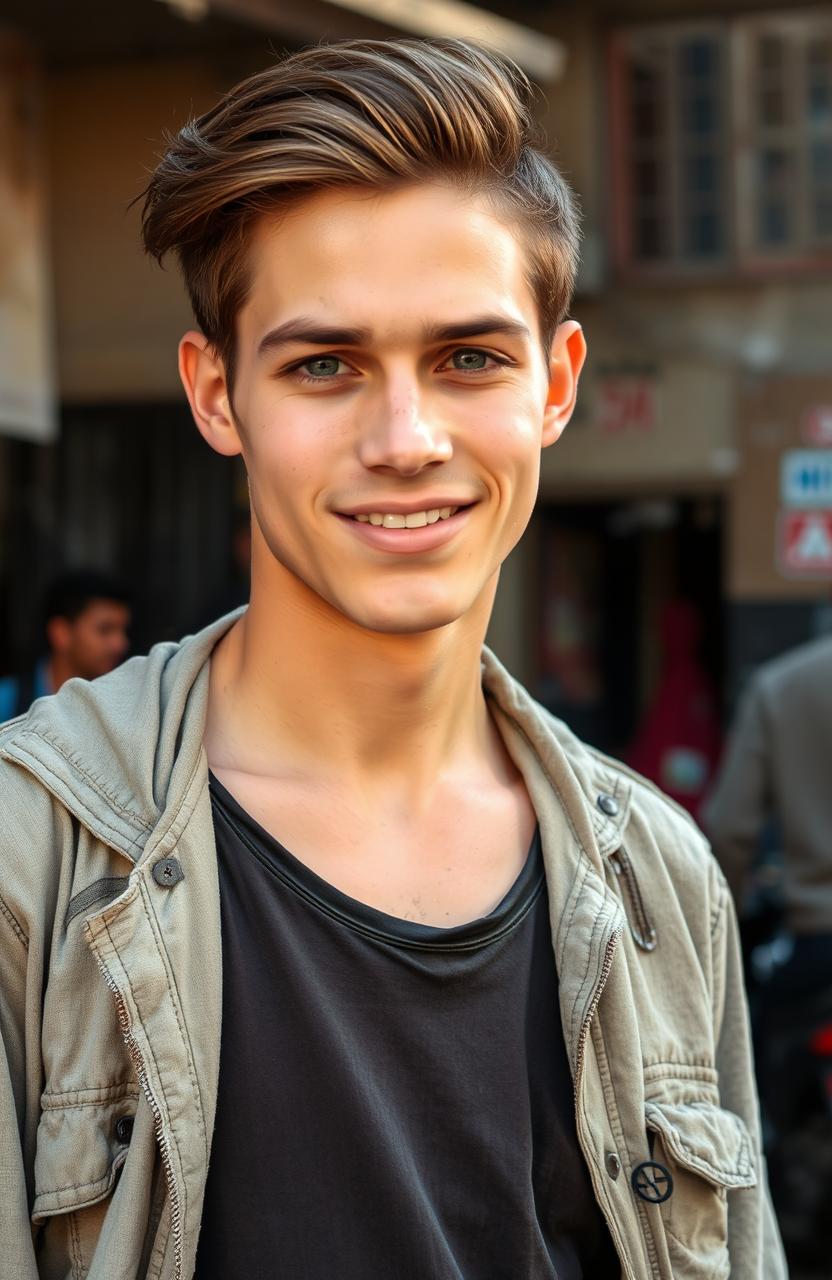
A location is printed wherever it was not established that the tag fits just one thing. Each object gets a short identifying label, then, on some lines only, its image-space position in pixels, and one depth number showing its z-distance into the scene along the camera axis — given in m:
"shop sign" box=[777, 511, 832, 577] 8.36
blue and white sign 8.34
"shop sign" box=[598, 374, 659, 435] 8.60
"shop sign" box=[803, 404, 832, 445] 8.34
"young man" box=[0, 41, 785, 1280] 1.78
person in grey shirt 5.35
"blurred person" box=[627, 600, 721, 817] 8.28
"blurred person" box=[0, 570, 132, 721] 6.03
